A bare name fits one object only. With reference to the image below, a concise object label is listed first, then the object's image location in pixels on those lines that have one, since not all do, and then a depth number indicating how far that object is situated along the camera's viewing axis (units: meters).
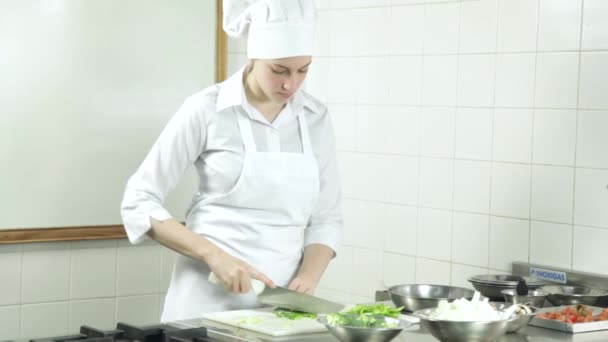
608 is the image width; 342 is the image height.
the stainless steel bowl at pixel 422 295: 2.19
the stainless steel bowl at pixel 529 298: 2.22
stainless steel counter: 1.93
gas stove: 1.84
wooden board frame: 3.27
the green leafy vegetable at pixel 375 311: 1.96
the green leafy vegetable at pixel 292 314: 2.15
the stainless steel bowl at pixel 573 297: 2.41
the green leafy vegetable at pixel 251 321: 2.06
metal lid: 2.49
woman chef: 2.43
